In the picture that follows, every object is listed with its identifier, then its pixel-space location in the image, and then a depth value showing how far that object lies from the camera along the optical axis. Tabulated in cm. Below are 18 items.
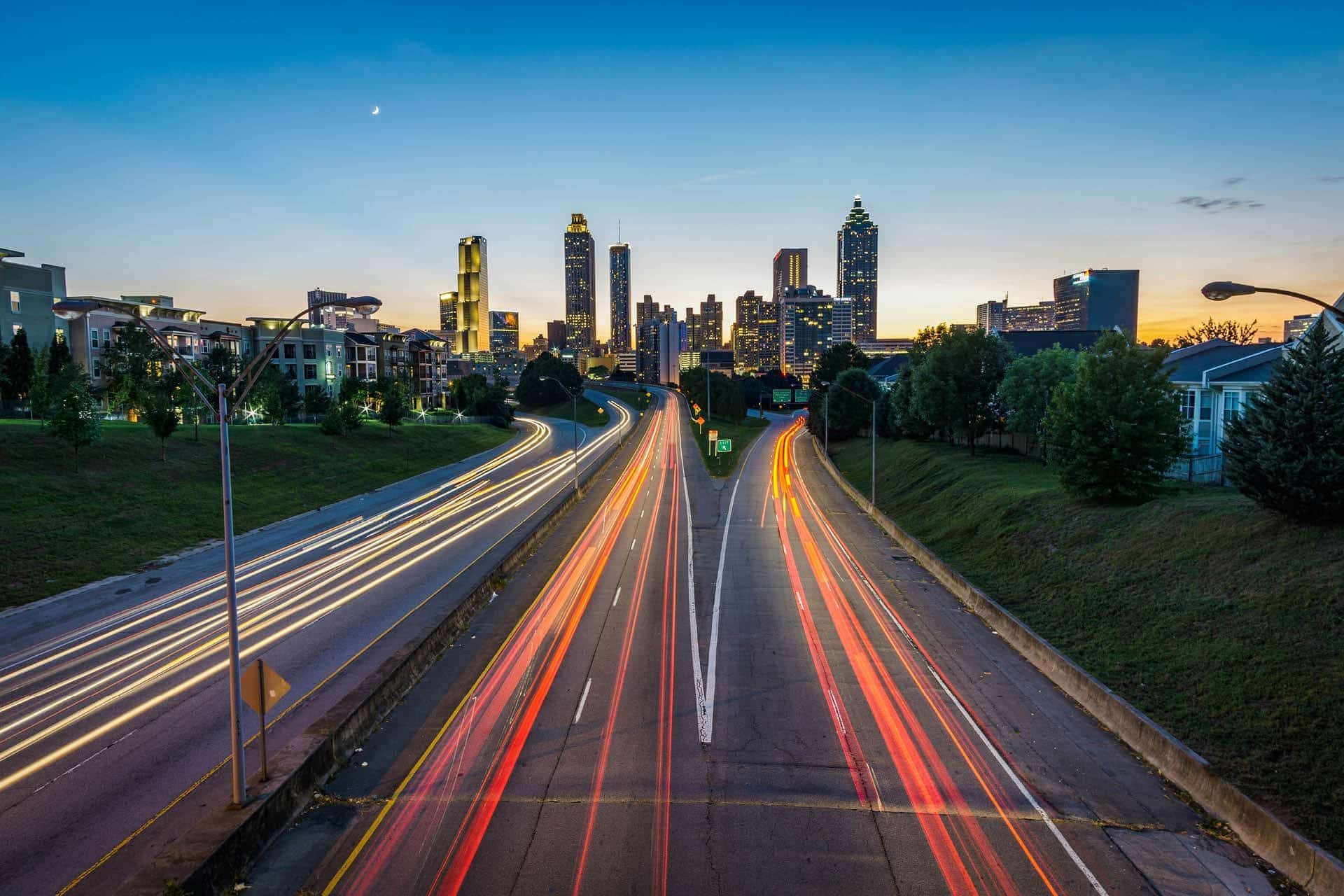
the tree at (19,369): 5147
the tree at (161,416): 4131
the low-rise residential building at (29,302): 6000
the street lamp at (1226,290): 1070
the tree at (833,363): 12420
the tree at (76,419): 3556
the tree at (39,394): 4712
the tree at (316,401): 7989
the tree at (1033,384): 4631
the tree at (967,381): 5341
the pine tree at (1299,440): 1883
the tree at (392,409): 6894
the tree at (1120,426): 2820
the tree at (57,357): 5797
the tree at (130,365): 5559
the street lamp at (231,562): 1046
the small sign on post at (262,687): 1138
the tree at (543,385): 13700
